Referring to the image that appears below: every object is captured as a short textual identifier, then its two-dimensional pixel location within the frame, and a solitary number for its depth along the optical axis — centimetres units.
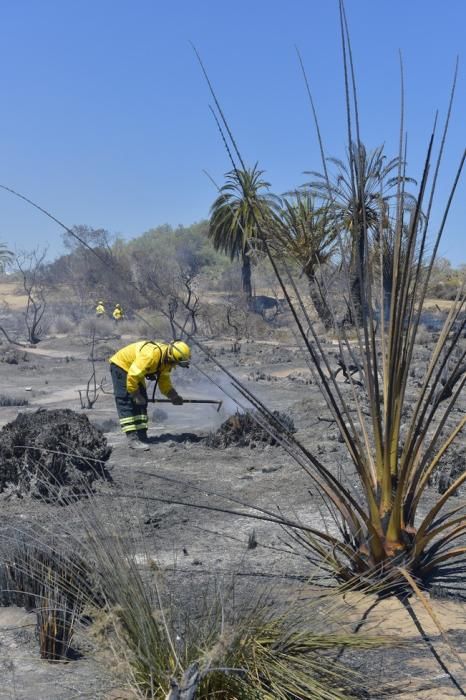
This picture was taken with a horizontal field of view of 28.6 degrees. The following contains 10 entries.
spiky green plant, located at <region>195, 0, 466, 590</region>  457
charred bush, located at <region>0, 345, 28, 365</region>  2738
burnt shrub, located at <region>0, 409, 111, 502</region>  813
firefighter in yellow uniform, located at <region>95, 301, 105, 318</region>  4306
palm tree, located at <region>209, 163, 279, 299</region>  3991
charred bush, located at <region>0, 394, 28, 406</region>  1752
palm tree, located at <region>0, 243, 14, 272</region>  4938
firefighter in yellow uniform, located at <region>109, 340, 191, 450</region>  1109
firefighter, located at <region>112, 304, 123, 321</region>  3814
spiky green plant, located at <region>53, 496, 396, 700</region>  341
